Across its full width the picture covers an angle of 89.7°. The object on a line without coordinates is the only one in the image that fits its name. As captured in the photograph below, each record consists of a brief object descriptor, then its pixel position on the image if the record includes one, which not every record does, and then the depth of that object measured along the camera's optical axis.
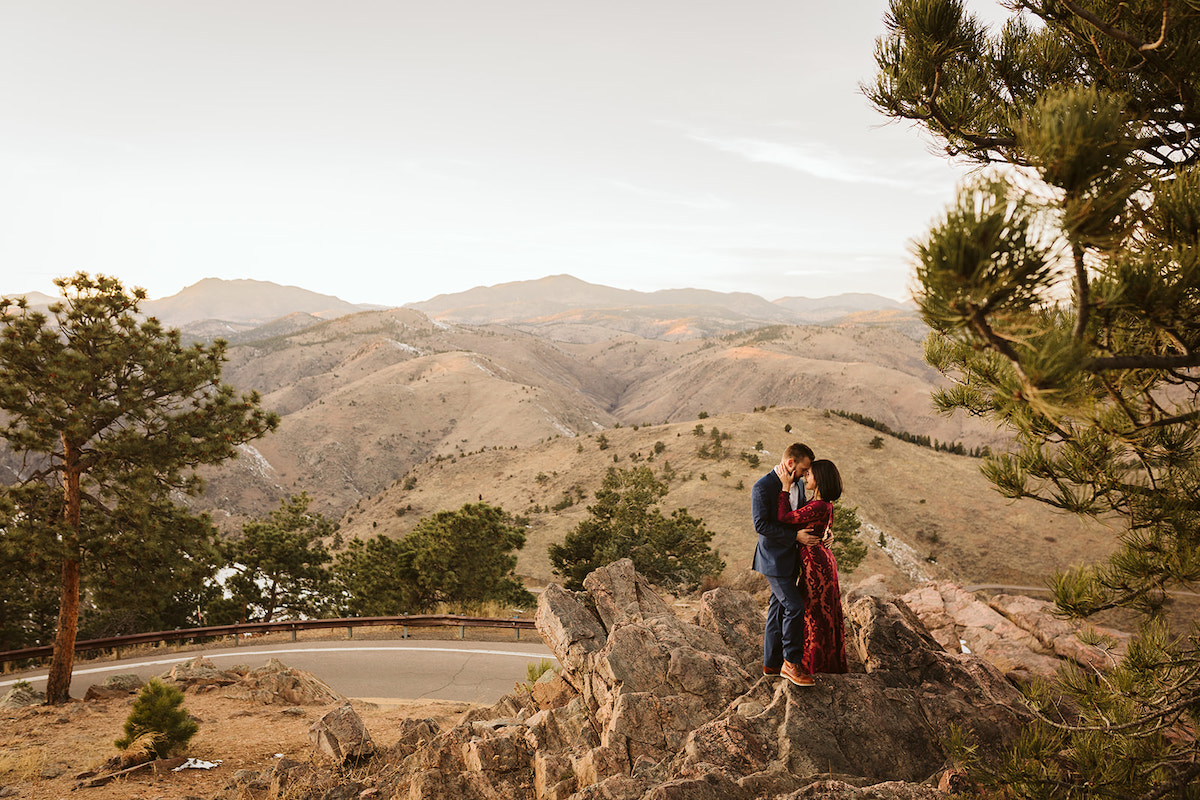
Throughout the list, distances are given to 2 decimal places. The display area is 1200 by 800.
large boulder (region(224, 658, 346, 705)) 11.50
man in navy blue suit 5.41
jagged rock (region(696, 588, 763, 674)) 7.12
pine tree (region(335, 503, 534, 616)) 20.48
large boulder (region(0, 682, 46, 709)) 11.67
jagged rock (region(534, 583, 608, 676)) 7.34
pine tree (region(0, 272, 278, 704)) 11.36
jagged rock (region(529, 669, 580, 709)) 7.35
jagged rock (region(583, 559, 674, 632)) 8.02
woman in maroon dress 5.35
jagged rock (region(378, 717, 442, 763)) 6.90
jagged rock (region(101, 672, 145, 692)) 12.96
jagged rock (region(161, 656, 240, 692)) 12.09
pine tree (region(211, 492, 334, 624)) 22.52
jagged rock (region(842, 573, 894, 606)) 7.97
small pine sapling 8.23
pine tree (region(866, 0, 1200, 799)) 2.49
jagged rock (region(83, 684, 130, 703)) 12.08
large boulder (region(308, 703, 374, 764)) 7.01
